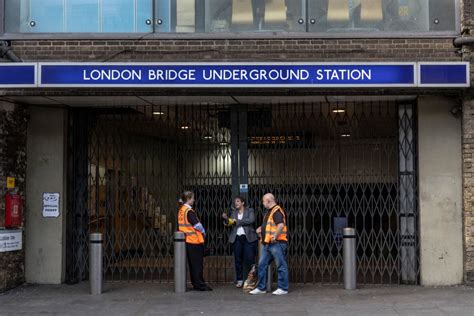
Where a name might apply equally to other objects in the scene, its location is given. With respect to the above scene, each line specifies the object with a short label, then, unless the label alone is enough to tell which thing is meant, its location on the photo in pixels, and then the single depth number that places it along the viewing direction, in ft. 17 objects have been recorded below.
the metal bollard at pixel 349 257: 33.65
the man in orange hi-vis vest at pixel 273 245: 32.27
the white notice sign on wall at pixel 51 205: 36.73
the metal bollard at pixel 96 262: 33.47
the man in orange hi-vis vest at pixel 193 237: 33.63
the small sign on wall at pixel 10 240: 33.86
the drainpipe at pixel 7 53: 33.83
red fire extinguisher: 34.14
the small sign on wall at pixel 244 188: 36.94
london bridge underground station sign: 32.14
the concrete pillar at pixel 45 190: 36.63
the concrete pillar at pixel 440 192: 34.86
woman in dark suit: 34.71
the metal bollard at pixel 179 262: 33.55
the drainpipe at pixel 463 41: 33.60
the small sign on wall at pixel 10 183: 34.60
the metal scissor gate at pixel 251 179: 36.60
